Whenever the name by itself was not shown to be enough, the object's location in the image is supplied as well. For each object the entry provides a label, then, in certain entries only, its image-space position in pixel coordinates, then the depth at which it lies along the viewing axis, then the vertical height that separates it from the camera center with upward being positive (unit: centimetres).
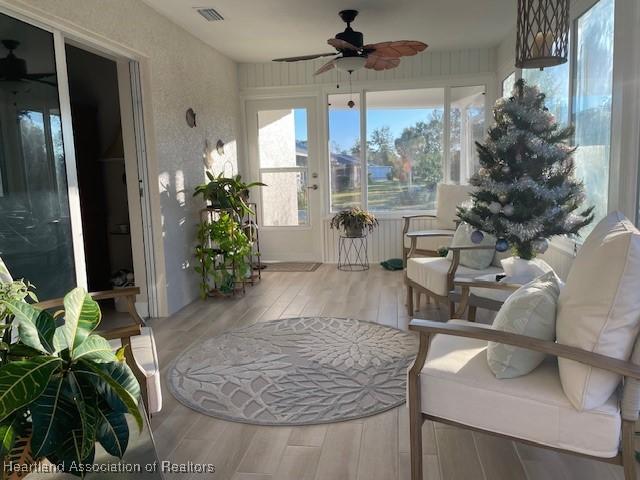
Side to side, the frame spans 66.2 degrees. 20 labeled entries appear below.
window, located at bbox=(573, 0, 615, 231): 278 +41
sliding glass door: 263 +12
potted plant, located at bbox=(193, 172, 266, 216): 462 -11
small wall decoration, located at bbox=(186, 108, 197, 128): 459 +61
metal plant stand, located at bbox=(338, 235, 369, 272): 621 -95
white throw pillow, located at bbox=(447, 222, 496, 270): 362 -59
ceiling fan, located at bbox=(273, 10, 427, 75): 344 +89
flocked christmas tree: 279 -5
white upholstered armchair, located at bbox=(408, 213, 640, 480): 146 -70
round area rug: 249 -114
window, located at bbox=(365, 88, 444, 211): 596 +33
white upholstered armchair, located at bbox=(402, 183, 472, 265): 491 -43
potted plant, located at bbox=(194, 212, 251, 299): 461 -68
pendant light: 246 +67
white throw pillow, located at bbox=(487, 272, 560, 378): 168 -54
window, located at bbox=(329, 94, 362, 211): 609 +30
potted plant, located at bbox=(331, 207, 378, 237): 567 -51
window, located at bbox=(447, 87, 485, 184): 584 +50
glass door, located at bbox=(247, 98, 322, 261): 623 +6
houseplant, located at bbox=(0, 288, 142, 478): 116 -51
